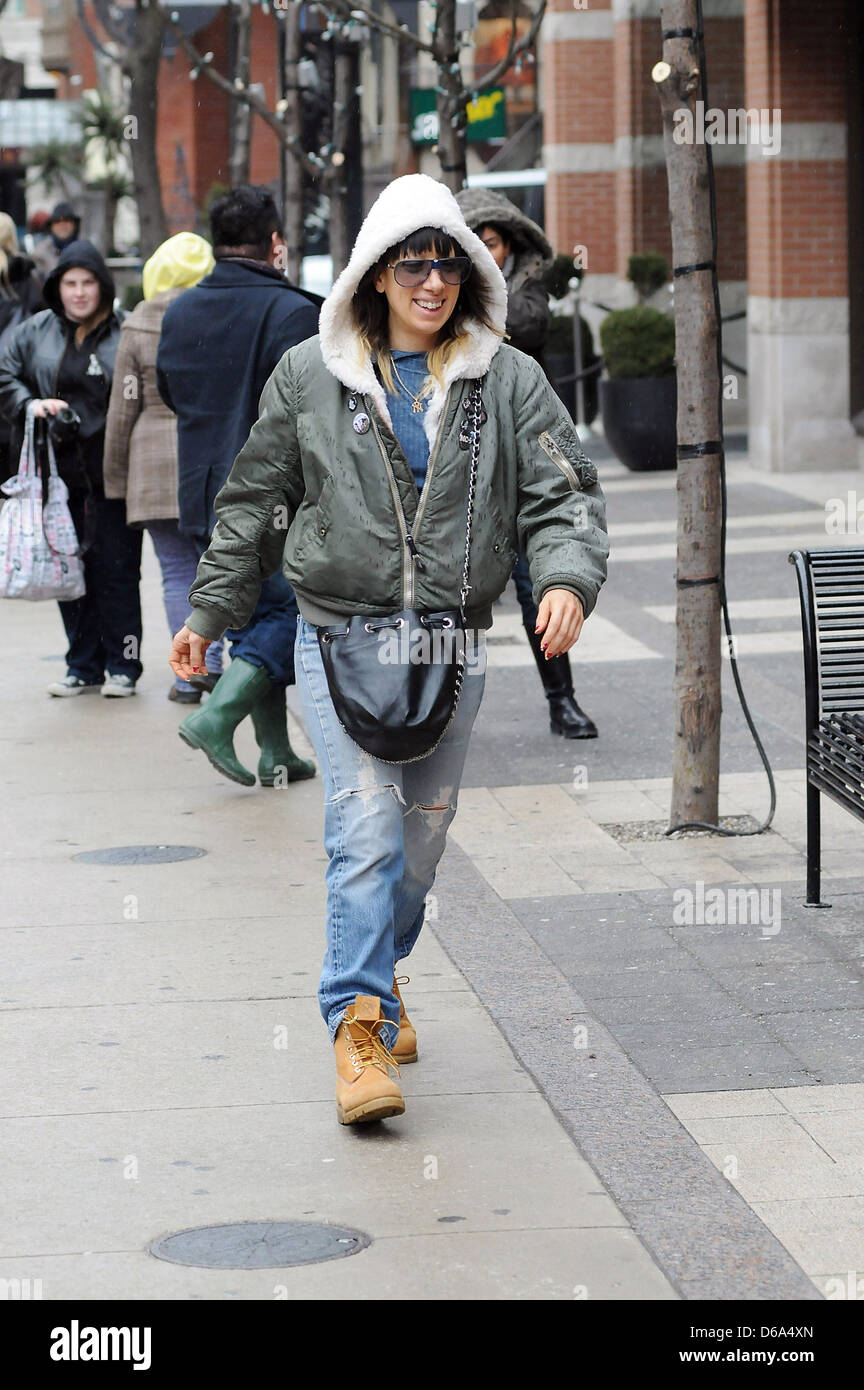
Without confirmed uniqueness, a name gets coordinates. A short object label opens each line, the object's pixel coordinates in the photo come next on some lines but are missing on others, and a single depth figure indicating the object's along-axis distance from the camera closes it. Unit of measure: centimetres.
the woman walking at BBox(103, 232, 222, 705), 954
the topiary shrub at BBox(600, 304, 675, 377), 1938
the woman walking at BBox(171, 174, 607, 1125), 474
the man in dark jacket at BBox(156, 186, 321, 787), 807
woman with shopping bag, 988
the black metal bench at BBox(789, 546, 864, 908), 640
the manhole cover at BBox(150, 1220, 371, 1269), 409
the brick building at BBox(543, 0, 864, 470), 1838
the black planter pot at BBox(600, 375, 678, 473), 1936
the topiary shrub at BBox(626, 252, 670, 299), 2192
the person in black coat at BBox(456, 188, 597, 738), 882
